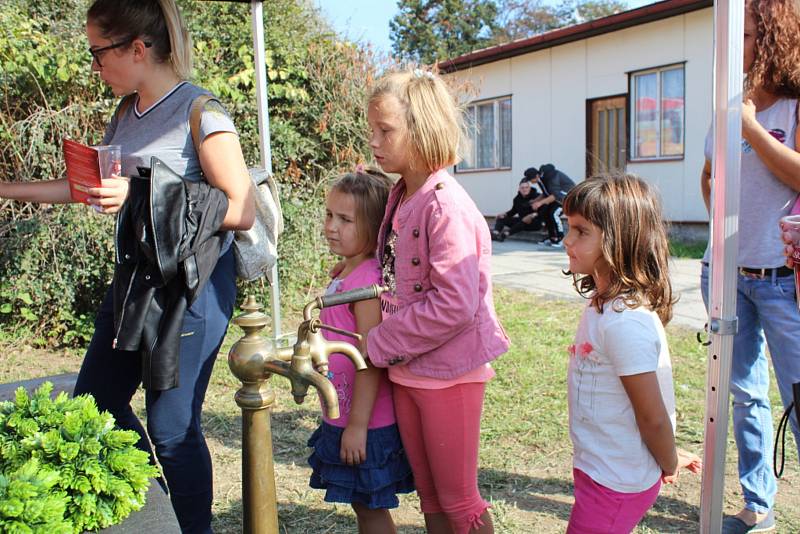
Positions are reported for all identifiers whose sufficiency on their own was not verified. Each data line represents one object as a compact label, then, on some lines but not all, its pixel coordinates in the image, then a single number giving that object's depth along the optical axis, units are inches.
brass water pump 55.9
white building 439.5
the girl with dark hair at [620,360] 72.4
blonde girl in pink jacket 78.5
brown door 499.2
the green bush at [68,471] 47.9
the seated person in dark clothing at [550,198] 459.5
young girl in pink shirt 82.6
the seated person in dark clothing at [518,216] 491.5
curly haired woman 87.4
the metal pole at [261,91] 143.9
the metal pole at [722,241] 78.3
